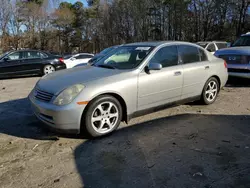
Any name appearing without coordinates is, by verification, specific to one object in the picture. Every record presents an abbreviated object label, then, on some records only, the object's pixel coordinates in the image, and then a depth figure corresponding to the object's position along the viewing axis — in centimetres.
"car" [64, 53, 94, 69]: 1391
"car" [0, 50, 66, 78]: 1069
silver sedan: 362
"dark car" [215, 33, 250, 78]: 754
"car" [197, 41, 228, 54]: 1320
